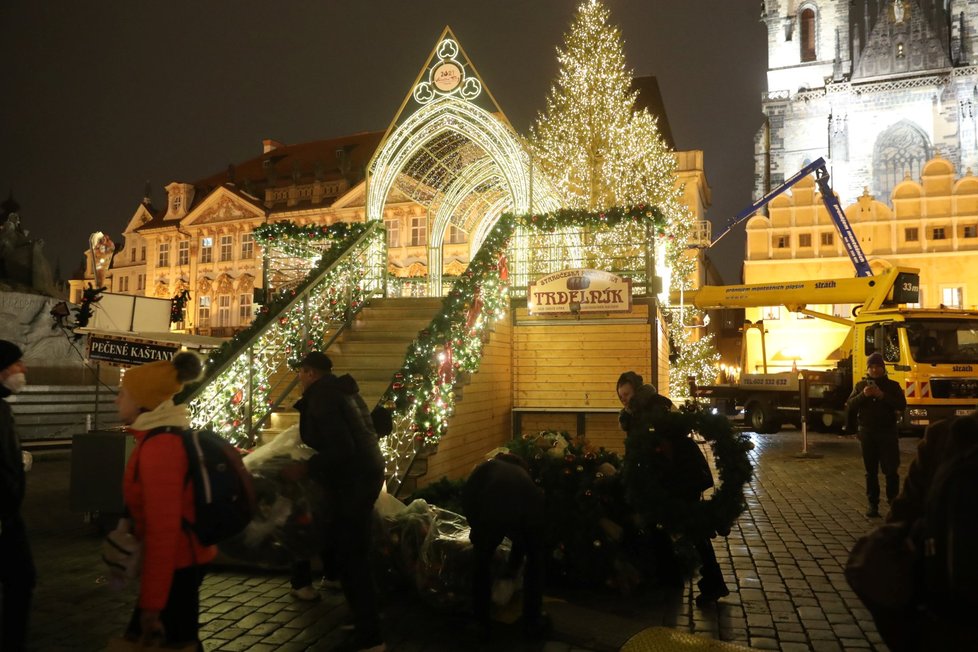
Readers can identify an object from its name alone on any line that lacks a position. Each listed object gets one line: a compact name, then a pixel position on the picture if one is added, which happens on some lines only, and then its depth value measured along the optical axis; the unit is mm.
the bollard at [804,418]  15609
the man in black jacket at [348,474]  4652
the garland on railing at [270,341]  9031
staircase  9812
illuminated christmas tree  23234
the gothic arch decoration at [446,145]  14227
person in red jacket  2957
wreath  5672
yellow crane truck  16469
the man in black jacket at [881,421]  9406
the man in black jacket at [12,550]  3723
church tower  48688
